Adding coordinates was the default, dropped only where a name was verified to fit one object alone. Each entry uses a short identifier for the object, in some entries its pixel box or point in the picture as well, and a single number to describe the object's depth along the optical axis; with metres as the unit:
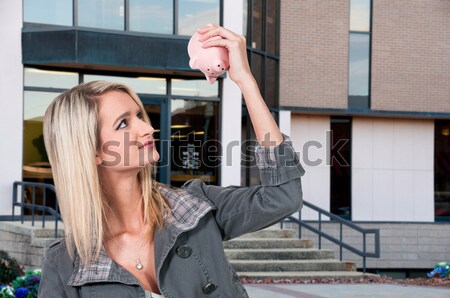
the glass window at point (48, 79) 15.52
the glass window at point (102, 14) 15.54
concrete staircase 14.46
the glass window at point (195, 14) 16.30
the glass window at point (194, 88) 16.64
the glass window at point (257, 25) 18.30
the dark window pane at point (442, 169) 22.42
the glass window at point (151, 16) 15.90
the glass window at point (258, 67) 18.16
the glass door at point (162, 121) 16.48
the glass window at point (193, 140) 16.66
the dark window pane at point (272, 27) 19.06
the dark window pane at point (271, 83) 19.14
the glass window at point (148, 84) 16.44
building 15.37
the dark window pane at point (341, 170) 21.61
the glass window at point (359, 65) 21.38
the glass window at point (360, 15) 21.47
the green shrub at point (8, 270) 11.01
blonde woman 2.51
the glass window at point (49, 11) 15.45
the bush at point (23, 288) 8.52
